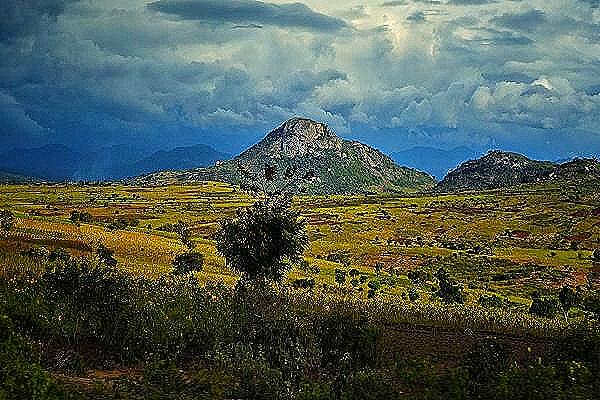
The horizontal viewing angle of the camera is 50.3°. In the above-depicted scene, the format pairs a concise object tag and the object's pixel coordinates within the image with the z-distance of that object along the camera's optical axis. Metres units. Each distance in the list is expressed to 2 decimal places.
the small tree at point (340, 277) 54.98
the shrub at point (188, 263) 48.28
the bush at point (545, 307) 42.87
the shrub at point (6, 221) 56.41
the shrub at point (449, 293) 48.44
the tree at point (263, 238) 27.47
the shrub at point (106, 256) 45.21
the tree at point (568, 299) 49.12
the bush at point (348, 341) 20.58
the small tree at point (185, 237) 65.03
